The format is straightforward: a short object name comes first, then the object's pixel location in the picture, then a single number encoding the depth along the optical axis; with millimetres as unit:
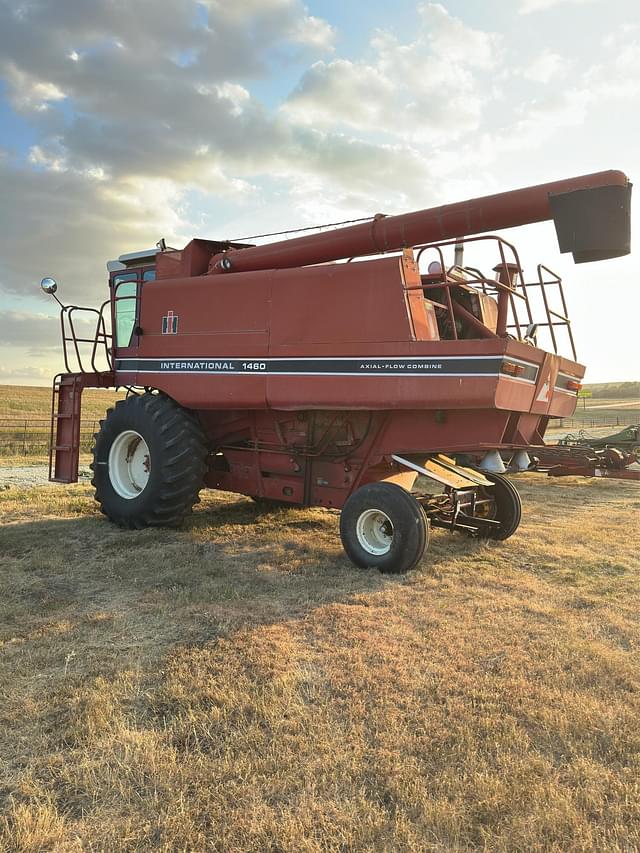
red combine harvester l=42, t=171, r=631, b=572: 5867
